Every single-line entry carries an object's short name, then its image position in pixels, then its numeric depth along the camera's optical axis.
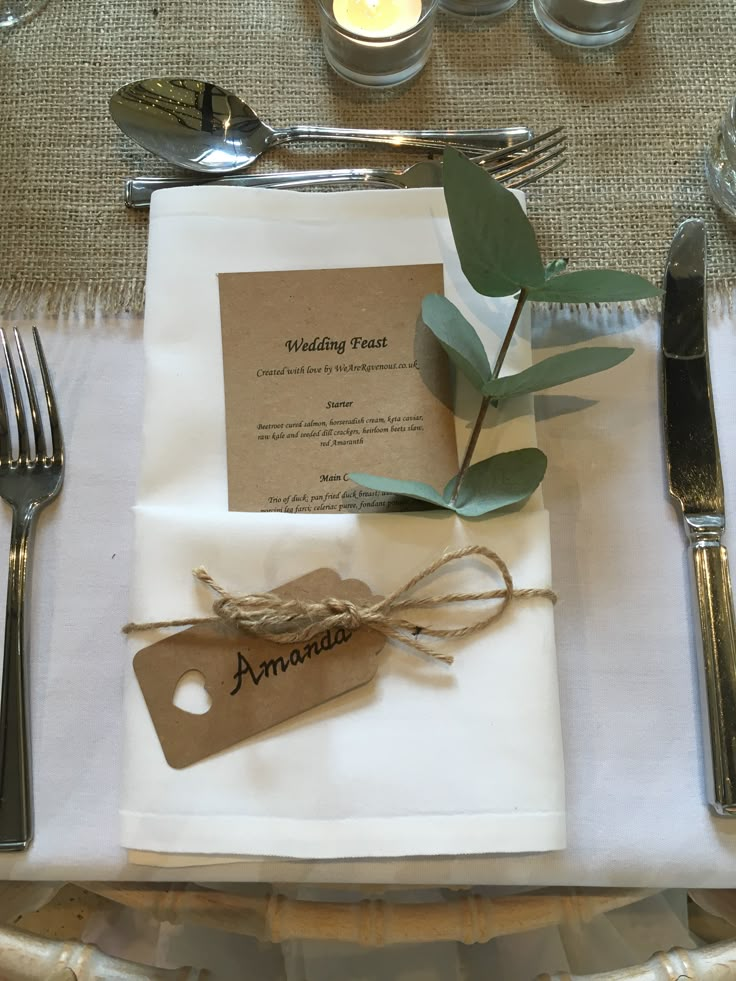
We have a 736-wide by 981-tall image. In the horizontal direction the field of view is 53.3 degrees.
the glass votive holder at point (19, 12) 0.67
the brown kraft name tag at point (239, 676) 0.46
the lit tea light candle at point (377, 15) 0.62
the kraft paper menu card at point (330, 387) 0.51
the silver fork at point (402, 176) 0.60
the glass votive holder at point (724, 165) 0.60
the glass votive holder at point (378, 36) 0.61
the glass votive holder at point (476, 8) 0.66
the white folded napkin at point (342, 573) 0.45
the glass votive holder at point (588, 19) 0.64
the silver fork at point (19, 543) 0.49
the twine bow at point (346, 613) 0.46
